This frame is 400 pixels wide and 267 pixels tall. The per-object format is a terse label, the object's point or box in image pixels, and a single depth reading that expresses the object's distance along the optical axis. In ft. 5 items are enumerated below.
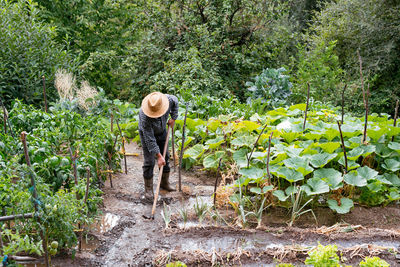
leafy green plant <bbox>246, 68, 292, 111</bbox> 24.20
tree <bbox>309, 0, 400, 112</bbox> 28.27
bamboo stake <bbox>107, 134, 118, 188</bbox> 14.35
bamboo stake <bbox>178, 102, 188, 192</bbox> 14.20
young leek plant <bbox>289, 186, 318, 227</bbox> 11.26
